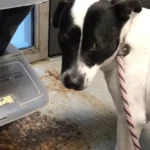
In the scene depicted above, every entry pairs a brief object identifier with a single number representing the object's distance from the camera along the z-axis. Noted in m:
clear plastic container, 1.10
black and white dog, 0.87
